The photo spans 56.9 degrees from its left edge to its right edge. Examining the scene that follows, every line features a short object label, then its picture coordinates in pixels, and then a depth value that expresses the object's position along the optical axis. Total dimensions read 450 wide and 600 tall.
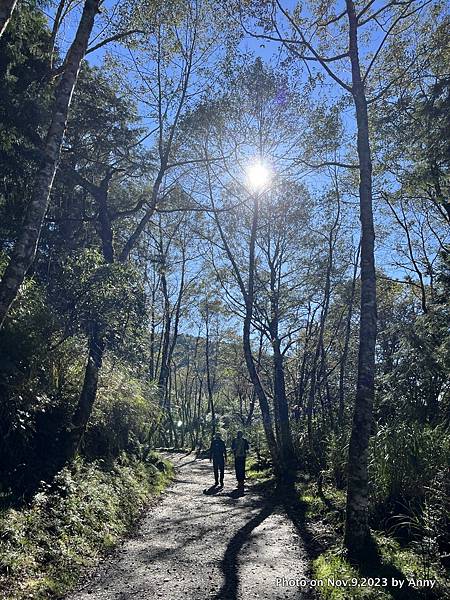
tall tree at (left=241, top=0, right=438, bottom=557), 6.44
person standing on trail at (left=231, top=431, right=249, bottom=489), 13.16
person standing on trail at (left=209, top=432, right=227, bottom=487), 13.86
